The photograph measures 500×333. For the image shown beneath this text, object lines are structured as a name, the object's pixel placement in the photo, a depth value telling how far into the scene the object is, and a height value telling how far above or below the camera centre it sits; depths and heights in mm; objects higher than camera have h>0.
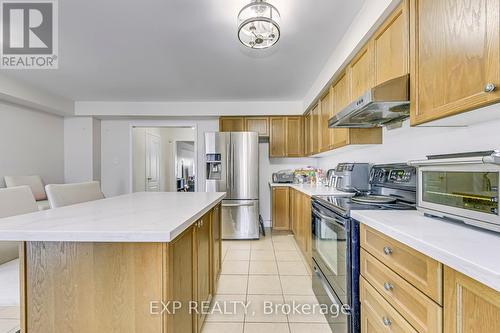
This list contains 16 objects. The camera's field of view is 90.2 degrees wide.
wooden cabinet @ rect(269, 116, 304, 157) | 4504 +532
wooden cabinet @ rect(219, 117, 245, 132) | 4453 +747
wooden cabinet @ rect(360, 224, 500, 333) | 704 -464
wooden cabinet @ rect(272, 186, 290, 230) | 4270 -715
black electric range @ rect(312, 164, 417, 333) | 1434 -468
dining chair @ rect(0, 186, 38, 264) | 1462 -248
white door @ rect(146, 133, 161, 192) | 5676 +97
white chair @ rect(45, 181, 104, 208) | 1811 -218
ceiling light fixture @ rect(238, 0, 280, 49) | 1642 +966
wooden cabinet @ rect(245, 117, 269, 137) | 4473 +729
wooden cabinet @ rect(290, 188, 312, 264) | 2673 -694
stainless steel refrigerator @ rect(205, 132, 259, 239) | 3896 -180
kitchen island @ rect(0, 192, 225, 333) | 1018 -475
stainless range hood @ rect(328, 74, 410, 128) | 1395 +370
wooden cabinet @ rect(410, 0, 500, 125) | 893 +454
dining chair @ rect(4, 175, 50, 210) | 3472 -245
